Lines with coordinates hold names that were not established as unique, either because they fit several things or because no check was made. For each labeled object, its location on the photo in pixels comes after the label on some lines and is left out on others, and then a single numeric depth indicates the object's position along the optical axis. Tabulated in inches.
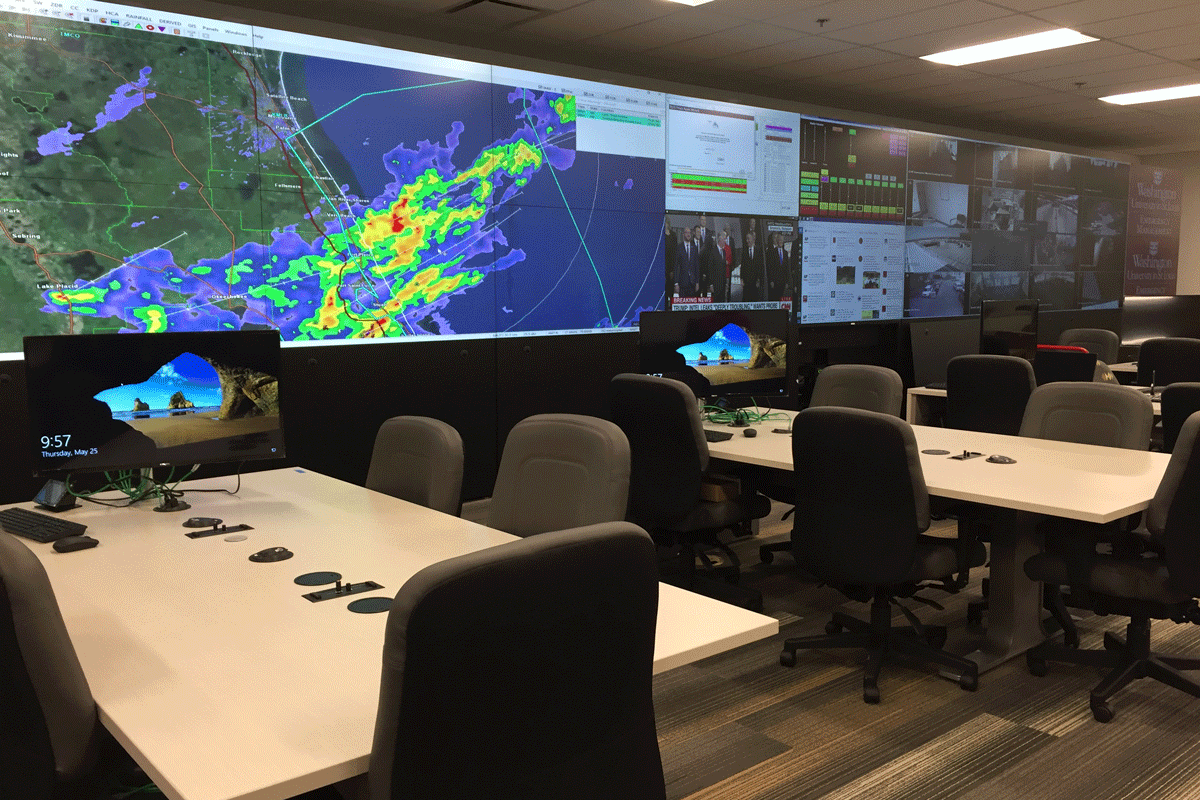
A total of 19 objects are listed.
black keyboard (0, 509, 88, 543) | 96.7
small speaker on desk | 109.6
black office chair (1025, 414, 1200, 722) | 106.7
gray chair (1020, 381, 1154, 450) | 144.4
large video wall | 159.5
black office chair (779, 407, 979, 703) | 116.0
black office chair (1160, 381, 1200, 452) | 159.0
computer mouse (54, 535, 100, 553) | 92.4
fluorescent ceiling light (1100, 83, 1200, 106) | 298.7
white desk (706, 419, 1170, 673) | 112.3
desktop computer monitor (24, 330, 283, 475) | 105.5
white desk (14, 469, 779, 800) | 51.6
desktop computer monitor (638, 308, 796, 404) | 170.1
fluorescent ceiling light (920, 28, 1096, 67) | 232.4
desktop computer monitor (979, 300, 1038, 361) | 239.9
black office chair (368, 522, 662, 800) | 46.2
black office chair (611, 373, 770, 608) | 146.3
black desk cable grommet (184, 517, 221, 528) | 102.7
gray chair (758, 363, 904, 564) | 171.9
